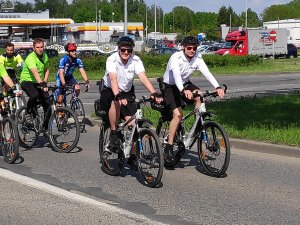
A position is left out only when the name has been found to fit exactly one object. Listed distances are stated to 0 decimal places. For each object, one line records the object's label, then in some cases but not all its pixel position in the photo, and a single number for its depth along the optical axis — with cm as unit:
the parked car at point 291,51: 6312
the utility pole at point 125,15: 3818
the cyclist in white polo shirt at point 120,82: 887
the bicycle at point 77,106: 1416
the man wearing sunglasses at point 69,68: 1389
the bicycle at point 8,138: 1020
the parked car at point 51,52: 4941
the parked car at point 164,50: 5194
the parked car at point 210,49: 6298
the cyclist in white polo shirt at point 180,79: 912
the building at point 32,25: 10106
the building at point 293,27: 8713
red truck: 5956
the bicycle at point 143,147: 832
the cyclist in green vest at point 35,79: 1184
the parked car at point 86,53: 4616
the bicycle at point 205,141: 881
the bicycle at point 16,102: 1182
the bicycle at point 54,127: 1126
